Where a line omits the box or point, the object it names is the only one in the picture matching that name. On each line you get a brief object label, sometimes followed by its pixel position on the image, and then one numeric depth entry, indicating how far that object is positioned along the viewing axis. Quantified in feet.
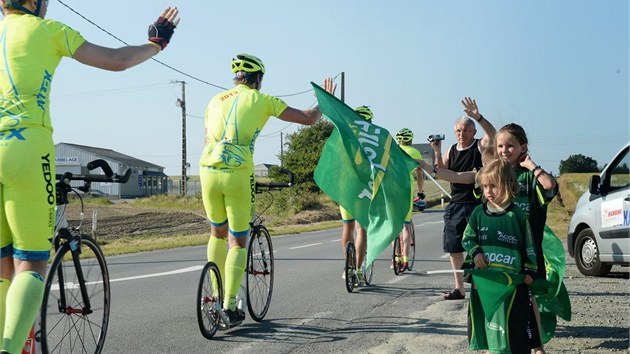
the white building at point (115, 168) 269.60
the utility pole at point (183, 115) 196.85
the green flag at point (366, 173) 17.57
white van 31.09
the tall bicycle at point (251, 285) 19.17
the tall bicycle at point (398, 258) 34.14
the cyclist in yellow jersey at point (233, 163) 19.12
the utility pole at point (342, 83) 145.59
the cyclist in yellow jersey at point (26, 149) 11.58
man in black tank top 24.08
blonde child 15.20
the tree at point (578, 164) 127.54
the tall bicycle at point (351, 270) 28.12
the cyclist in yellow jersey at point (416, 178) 32.68
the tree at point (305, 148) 161.27
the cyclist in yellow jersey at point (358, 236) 28.99
